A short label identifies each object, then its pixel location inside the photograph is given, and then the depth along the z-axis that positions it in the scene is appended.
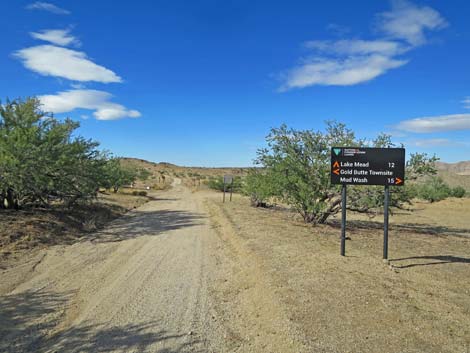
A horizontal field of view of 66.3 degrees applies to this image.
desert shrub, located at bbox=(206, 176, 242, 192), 50.95
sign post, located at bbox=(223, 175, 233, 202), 31.78
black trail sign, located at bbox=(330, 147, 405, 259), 9.29
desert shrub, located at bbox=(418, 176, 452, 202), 40.78
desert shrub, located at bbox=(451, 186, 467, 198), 45.96
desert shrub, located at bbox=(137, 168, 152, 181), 71.97
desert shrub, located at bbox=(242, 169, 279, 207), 16.37
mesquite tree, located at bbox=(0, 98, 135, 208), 13.29
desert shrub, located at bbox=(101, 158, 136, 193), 35.38
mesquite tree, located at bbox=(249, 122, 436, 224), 14.91
